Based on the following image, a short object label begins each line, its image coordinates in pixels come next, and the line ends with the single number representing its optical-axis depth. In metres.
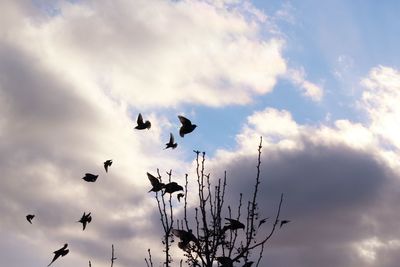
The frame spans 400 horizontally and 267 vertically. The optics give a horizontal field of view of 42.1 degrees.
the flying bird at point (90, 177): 12.58
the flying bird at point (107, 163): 12.43
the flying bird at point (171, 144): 10.96
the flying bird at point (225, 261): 8.77
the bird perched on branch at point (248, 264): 8.95
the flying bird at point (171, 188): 10.14
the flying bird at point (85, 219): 11.69
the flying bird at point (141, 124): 11.45
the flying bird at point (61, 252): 10.83
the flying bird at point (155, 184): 10.14
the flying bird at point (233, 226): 9.15
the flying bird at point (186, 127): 10.66
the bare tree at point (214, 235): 8.91
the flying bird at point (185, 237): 8.66
